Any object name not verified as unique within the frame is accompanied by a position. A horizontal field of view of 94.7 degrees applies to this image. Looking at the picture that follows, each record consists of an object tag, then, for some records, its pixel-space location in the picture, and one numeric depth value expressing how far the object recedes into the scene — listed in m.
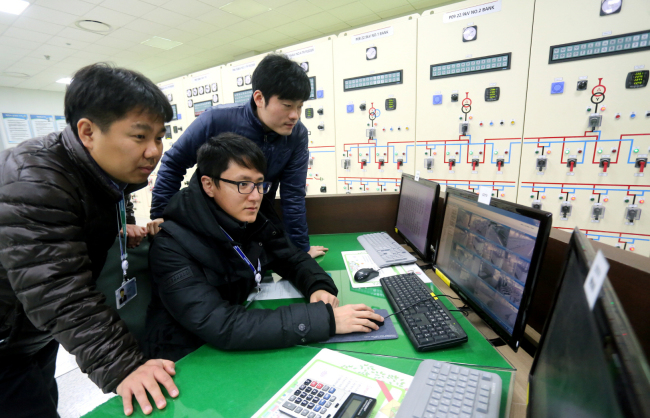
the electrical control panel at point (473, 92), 2.28
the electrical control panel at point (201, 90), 3.90
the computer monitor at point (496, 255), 0.66
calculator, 0.58
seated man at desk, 0.84
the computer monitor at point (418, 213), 1.26
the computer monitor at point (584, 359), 0.22
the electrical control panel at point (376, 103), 2.70
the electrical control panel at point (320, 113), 3.08
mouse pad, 0.85
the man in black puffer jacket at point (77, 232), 0.68
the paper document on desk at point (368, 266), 1.19
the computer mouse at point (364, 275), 1.20
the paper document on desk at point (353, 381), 0.62
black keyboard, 0.79
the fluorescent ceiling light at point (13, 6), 3.49
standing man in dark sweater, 1.35
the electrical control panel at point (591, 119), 1.95
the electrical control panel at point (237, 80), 3.59
